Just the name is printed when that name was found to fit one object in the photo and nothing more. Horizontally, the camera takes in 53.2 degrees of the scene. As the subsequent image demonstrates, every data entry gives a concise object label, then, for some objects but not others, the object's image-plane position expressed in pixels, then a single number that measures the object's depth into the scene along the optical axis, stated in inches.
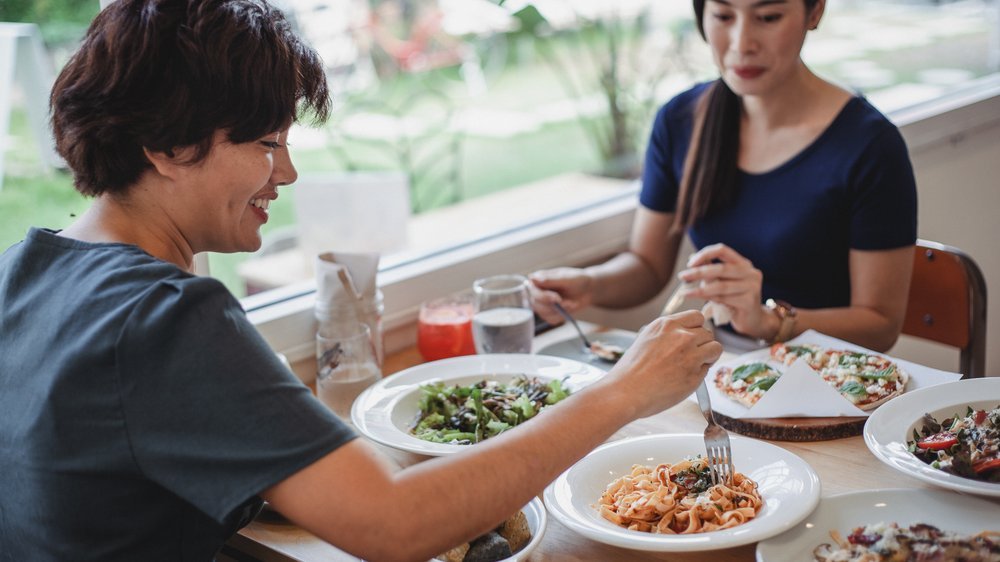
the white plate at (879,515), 44.8
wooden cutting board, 56.7
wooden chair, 78.5
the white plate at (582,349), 72.4
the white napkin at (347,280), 71.3
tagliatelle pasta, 46.9
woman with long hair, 73.5
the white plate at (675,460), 44.5
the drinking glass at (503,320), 71.2
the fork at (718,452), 50.8
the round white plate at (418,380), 60.1
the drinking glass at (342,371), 67.5
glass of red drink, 74.9
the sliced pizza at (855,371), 58.5
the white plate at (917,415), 47.8
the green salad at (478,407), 59.1
